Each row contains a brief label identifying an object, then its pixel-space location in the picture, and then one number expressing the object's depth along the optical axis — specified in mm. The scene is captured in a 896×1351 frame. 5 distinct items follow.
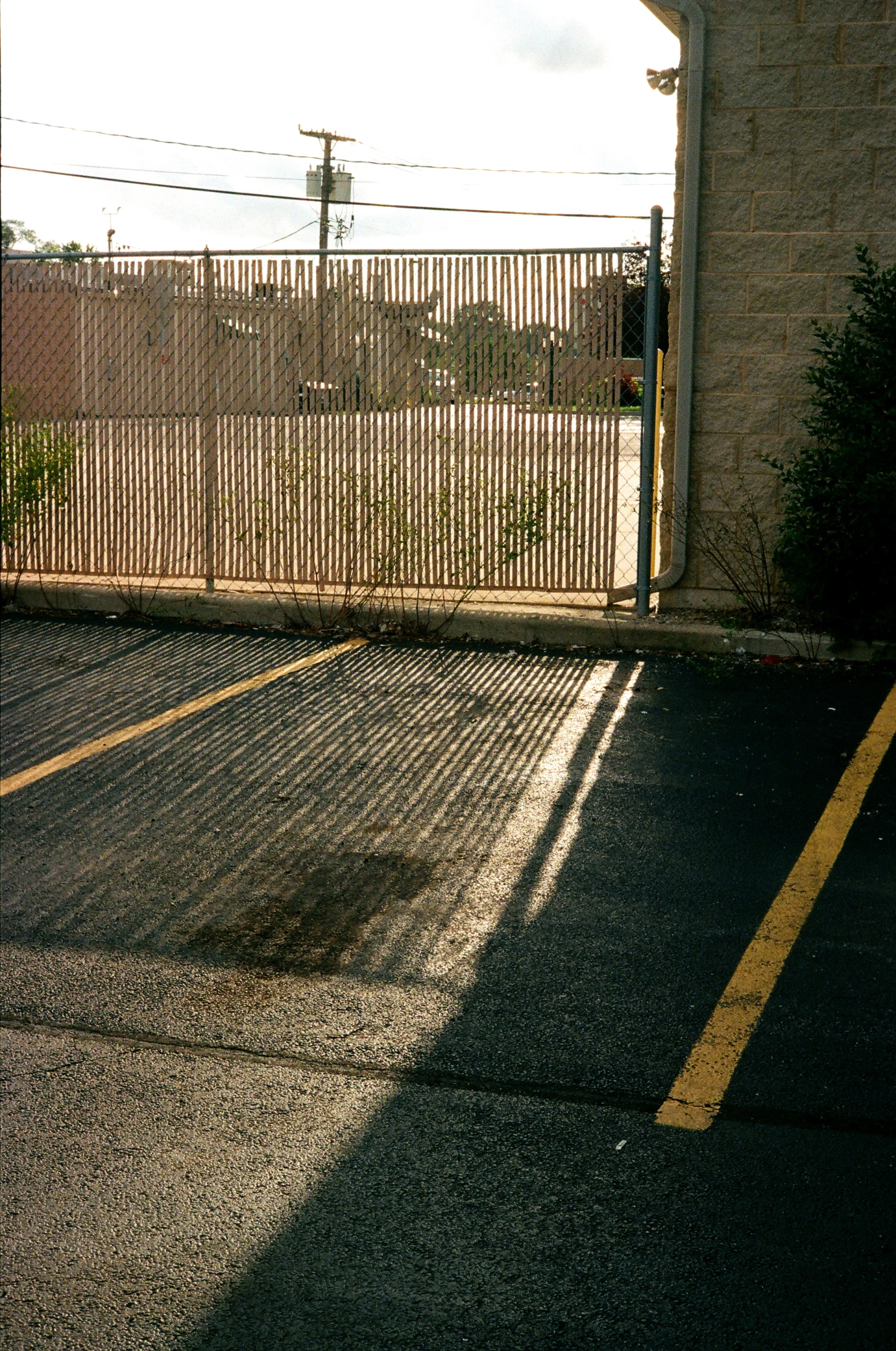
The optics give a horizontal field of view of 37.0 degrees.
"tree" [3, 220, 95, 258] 68131
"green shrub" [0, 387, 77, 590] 10383
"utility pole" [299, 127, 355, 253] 47312
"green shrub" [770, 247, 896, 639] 7988
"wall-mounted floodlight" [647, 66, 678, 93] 8727
